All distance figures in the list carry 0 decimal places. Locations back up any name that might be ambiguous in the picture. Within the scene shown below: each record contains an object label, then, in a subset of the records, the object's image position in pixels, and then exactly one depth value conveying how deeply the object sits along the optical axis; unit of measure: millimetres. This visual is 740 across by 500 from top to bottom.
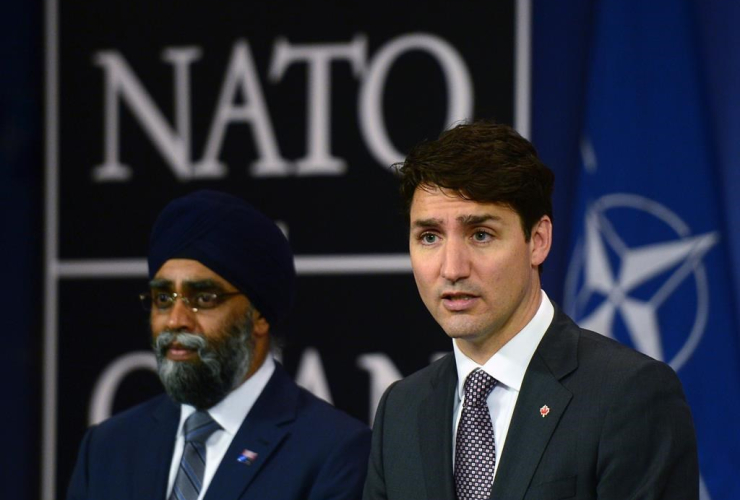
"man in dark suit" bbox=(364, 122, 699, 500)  4367
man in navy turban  5941
